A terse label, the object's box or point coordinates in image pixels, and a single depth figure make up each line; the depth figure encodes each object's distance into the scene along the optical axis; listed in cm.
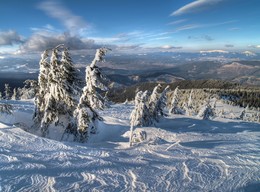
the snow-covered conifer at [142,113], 1864
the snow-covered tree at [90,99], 1686
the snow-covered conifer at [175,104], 4544
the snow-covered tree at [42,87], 1831
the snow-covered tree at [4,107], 1574
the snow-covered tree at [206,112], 4219
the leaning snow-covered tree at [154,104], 3158
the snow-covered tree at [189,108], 5822
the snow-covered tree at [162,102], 3258
